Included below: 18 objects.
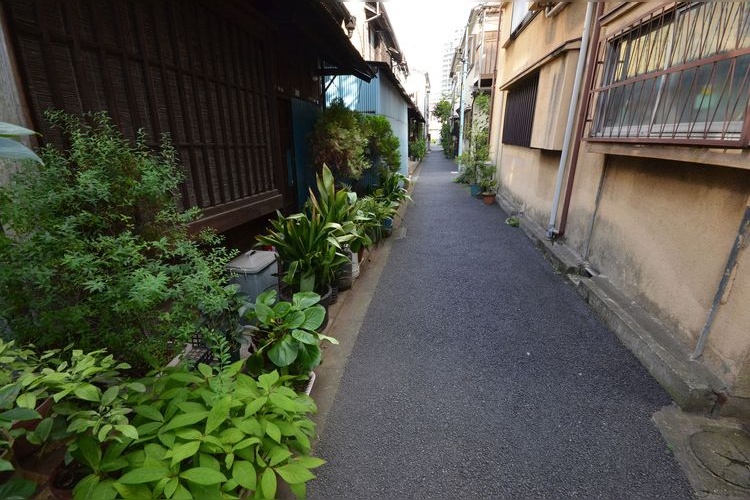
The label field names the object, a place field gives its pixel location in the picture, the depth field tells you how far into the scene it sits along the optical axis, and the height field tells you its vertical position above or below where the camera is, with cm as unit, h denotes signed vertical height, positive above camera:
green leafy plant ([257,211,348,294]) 321 -99
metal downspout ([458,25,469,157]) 1765 +290
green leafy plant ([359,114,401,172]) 654 -10
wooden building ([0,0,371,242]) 168 +38
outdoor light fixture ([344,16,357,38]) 677 +218
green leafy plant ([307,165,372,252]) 361 -79
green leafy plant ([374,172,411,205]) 649 -94
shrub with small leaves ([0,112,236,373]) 130 -46
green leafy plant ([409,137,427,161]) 2192 -67
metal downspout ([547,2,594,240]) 406 +27
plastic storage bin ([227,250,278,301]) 300 -112
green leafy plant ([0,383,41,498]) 94 -80
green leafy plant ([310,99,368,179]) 502 -6
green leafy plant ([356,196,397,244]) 493 -111
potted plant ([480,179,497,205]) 911 -131
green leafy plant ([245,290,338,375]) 213 -121
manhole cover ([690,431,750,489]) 180 -164
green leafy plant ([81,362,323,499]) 119 -113
